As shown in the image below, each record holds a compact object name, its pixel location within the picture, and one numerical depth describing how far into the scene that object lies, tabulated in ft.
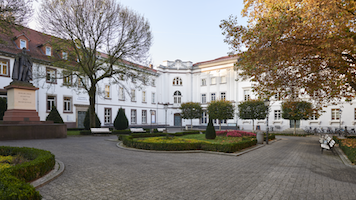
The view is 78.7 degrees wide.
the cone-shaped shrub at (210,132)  62.03
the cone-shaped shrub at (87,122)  86.17
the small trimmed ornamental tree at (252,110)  105.91
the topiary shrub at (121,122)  94.53
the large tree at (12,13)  50.37
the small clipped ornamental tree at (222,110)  112.16
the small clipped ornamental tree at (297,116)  96.78
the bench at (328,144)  41.08
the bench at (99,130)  71.19
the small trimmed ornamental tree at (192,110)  122.83
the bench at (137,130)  82.91
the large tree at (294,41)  29.04
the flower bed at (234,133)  72.51
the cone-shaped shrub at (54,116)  76.54
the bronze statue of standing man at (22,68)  55.52
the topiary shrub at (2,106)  70.71
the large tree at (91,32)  64.39
